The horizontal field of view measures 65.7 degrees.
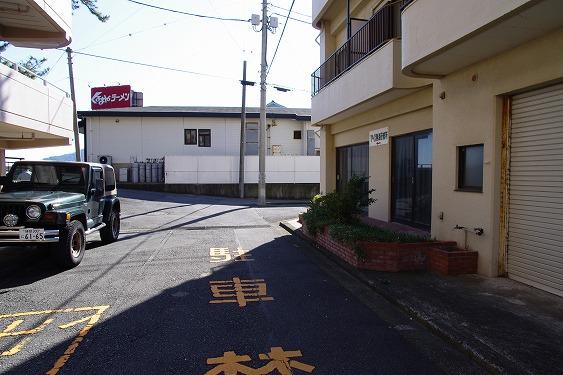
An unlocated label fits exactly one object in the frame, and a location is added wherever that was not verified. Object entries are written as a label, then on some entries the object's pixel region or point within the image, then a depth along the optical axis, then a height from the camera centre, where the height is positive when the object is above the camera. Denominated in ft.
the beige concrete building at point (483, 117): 18.37 +3.04
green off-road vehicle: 24.11 -2.08
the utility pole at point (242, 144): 88.99 +6.05
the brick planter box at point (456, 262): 21.88 -4.40
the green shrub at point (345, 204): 30.60 -2.15
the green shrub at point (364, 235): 24.44 -3.55
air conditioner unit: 98.32 +3.20
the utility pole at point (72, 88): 73.68 +14.45
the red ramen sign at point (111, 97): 134.10 +23.64
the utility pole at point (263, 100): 77.10 +13.08
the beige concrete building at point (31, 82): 30.74 +7.14
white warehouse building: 93.91 +6.88
